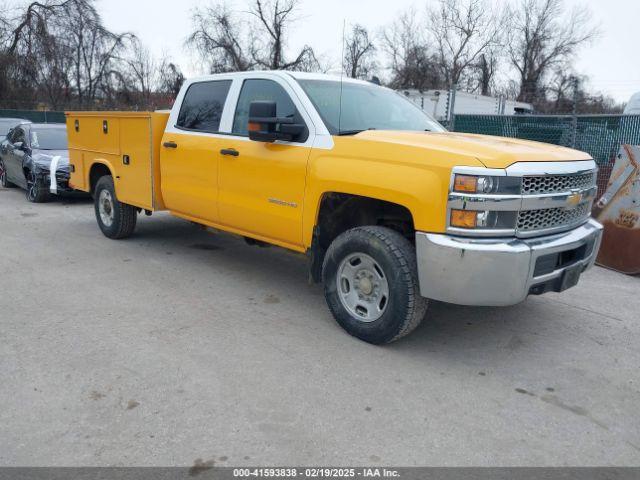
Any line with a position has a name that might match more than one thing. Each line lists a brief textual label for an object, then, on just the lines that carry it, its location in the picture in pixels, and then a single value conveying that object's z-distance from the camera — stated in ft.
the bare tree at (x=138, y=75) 103.04
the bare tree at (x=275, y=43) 113.60
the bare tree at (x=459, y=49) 138.72
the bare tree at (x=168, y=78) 108.72
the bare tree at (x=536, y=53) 143.13
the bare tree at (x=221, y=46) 109.40
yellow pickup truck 11.41
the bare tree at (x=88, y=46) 91.15
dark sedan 33.00
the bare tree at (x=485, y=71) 143.31
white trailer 77.22
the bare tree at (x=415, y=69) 135.54
